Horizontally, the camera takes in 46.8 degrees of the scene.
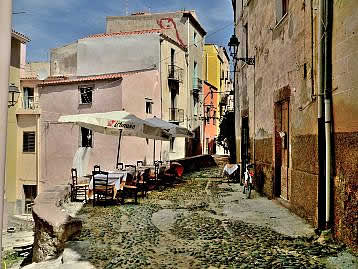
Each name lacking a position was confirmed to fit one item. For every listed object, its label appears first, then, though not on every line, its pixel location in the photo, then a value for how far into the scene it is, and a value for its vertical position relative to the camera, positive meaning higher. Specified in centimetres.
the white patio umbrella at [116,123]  1172 +71
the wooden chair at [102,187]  950 -90
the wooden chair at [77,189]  1044 -107
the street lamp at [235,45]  1272 +325
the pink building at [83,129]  2469 +136
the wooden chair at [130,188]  1001 -98
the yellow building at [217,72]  4291 +817
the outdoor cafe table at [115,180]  975 -78
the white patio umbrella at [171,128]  1542 +77
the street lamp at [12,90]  1369 +191
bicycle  1044 -85
